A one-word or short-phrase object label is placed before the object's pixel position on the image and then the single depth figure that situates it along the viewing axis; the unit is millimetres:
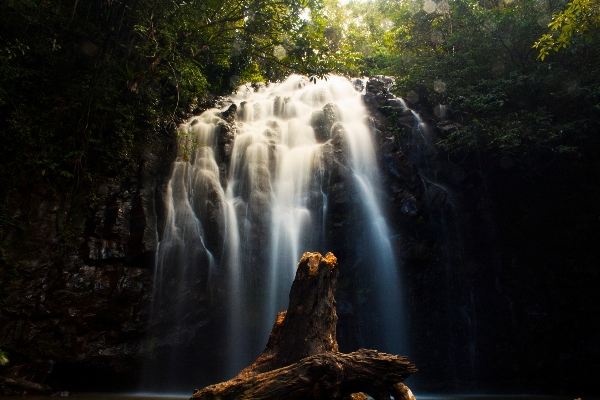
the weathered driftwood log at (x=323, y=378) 4012
